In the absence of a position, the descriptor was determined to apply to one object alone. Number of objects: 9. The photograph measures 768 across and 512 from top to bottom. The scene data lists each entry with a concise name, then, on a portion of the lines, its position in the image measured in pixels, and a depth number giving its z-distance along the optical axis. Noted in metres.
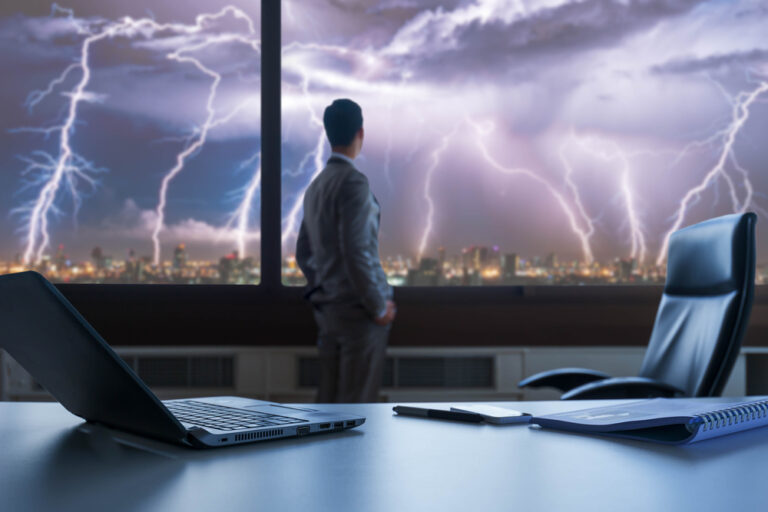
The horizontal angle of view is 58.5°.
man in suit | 2.38
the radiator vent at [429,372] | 3.11
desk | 0.55
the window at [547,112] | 3.21
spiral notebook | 0.76
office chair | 1.75
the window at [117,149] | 3.24
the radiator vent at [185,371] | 3.08
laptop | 0.67
